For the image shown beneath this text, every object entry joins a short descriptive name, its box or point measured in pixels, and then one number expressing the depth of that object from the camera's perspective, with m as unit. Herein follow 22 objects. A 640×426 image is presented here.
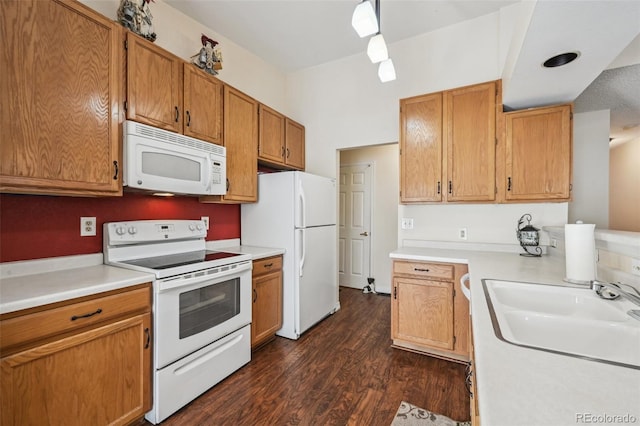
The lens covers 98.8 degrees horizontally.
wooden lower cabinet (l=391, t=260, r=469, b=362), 2.19
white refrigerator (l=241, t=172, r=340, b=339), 2.69
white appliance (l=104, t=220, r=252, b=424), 1.65
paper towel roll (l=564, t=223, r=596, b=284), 1.31
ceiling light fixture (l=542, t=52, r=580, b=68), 1.54
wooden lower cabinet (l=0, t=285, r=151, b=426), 1.15
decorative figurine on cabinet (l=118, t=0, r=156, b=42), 1.83
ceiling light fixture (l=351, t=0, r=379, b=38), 1.63
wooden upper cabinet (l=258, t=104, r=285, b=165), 2.84
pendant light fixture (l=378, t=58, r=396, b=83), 2.14
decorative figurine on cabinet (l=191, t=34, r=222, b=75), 2.37
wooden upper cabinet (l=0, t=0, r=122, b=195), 1.30
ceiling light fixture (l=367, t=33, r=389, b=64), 1.92
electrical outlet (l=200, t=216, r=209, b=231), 2.63
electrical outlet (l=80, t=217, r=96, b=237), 1.82
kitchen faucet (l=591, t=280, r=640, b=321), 0.94
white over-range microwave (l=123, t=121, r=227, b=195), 1.74
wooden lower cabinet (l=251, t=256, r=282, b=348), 2.43
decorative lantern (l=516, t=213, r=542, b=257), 2.24
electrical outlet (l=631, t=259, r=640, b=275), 1.18
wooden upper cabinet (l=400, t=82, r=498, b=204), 2.33
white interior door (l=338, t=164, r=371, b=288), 4.35
